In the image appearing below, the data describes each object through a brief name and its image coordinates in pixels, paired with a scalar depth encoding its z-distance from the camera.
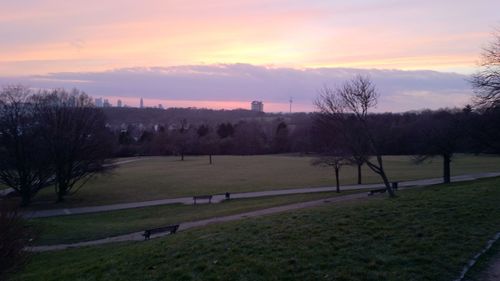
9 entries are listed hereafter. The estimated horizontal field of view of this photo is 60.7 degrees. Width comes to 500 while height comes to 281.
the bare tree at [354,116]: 23.30
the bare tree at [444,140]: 38.09
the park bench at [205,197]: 34.99
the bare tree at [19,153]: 40.09
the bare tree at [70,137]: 42.66
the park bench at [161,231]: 17.34
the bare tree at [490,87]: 32.12
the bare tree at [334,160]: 39.69
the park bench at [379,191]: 30.49
